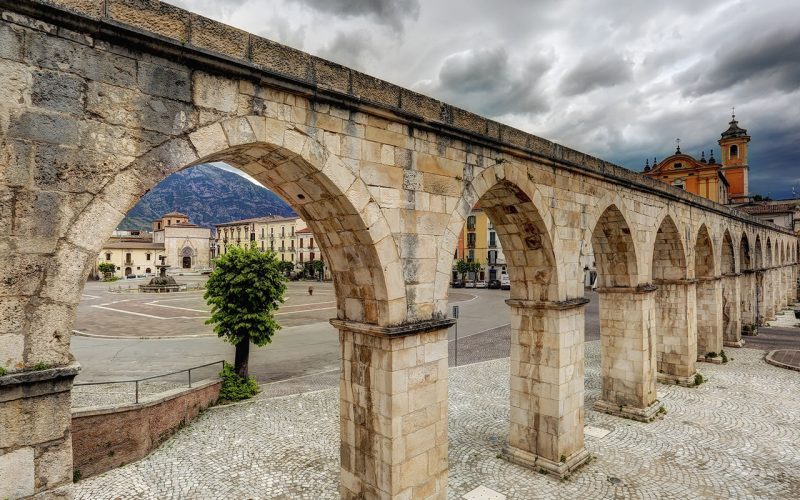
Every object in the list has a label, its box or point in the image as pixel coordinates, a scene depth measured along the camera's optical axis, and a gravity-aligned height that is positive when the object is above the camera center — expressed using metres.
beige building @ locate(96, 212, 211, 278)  68.88 +1.57
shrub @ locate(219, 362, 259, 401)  11.68 -3.59
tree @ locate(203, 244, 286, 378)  12.20 -1.15
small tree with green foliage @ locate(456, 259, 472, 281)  51.62 -1.11
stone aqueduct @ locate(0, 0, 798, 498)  3.26 +0.65
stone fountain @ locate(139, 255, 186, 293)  40.97 -2.64
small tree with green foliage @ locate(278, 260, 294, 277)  63.15 -1.57
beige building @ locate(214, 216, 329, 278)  67.56 +3.77
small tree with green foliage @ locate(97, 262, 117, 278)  60.25 -1.40
